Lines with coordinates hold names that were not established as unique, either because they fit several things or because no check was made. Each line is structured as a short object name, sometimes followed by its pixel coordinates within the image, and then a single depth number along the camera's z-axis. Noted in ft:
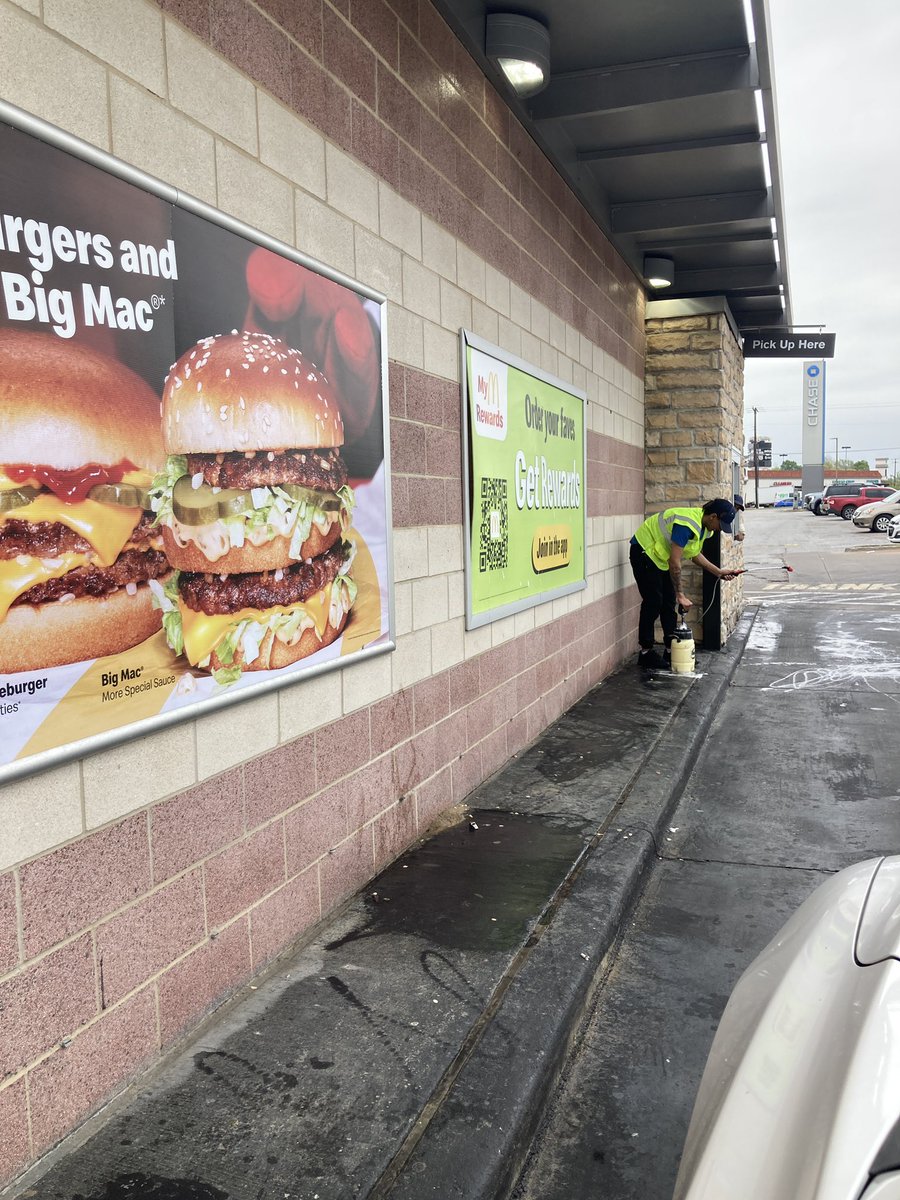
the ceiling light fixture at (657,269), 33.40
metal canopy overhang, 17.93
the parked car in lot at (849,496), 165.07
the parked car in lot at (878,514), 123.54
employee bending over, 29.76
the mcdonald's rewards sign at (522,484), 18.25
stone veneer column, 35.83
